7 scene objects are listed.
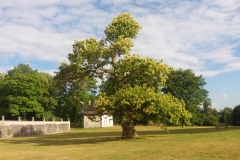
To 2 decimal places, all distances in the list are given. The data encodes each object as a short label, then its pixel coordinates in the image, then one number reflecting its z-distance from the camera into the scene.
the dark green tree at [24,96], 65.44
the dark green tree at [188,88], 71.41
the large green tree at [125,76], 26.56
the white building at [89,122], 76.50
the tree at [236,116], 59.27
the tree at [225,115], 64.28
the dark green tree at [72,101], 80.04
